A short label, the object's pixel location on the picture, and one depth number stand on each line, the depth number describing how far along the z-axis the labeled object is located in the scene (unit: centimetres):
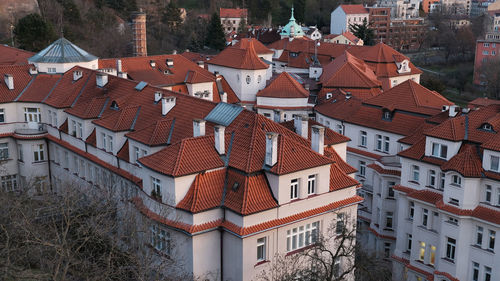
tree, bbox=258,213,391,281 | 2446
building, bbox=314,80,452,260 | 3750
